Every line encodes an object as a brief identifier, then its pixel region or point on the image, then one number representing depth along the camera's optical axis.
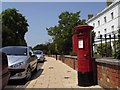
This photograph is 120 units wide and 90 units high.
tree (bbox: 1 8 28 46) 23.14
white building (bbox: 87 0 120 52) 16.42
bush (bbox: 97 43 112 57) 4.37
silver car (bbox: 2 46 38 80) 3.93
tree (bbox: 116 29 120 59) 3.47
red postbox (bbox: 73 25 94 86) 3.62
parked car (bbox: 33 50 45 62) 11.46
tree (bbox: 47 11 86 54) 12.15
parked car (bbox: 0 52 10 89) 2.60
